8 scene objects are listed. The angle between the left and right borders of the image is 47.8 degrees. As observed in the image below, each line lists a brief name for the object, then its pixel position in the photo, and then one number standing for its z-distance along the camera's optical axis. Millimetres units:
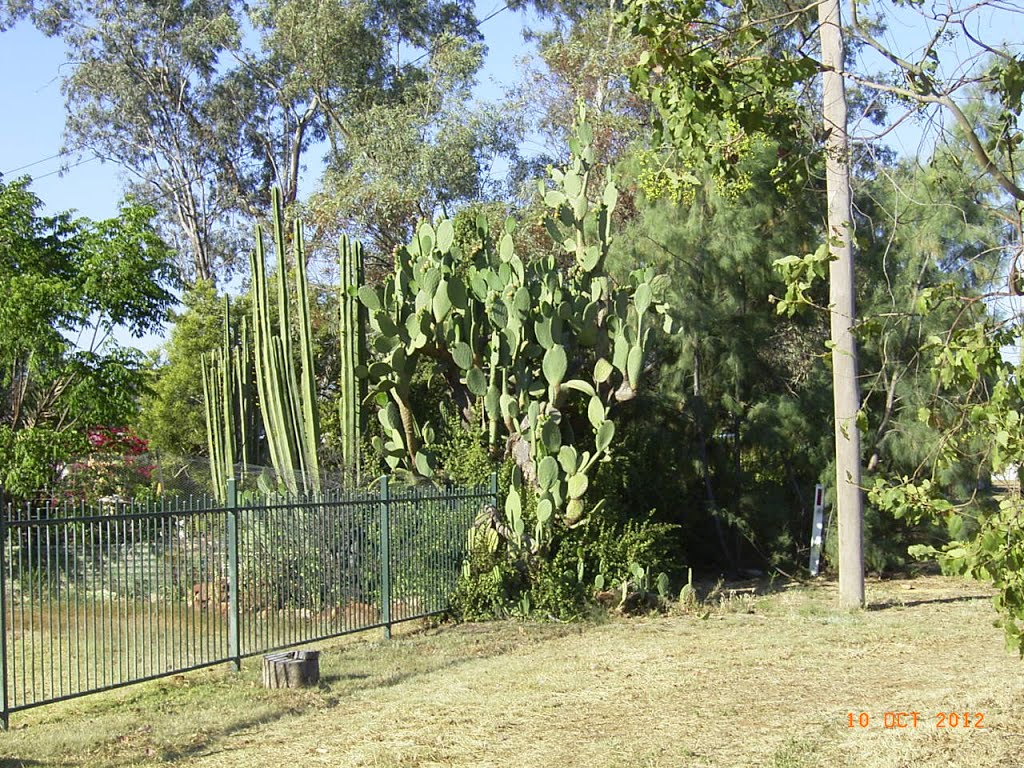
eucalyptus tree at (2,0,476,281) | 28422
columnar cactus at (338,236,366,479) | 13008
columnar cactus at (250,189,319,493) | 12789
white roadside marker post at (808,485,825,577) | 15023
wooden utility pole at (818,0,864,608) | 11266
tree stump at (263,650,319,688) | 8719
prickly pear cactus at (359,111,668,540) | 12297
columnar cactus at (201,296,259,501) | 13766
